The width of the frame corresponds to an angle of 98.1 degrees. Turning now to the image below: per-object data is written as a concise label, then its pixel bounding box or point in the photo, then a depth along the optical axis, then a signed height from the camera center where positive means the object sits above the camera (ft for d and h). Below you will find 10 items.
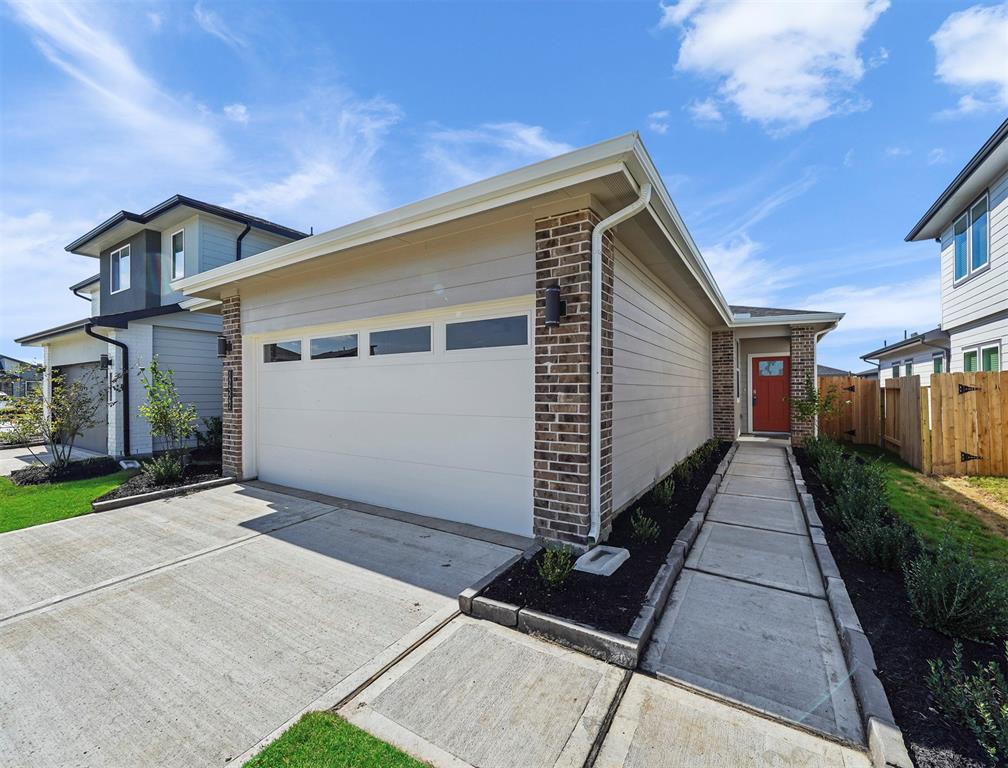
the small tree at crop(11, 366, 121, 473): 26.50 -1.71
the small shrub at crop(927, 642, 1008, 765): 5.63 -4.56
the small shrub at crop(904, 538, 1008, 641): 8.16 -4.12
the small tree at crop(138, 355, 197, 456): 24.76 -1.54
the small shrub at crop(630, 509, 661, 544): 13.28 -4.42
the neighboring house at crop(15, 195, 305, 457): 30.04 +4.99
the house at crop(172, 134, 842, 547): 12.57 +1.42
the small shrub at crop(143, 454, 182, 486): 21.17 -4.13
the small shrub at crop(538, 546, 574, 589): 10.34 -4.39
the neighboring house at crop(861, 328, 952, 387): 39.88 +3.66
